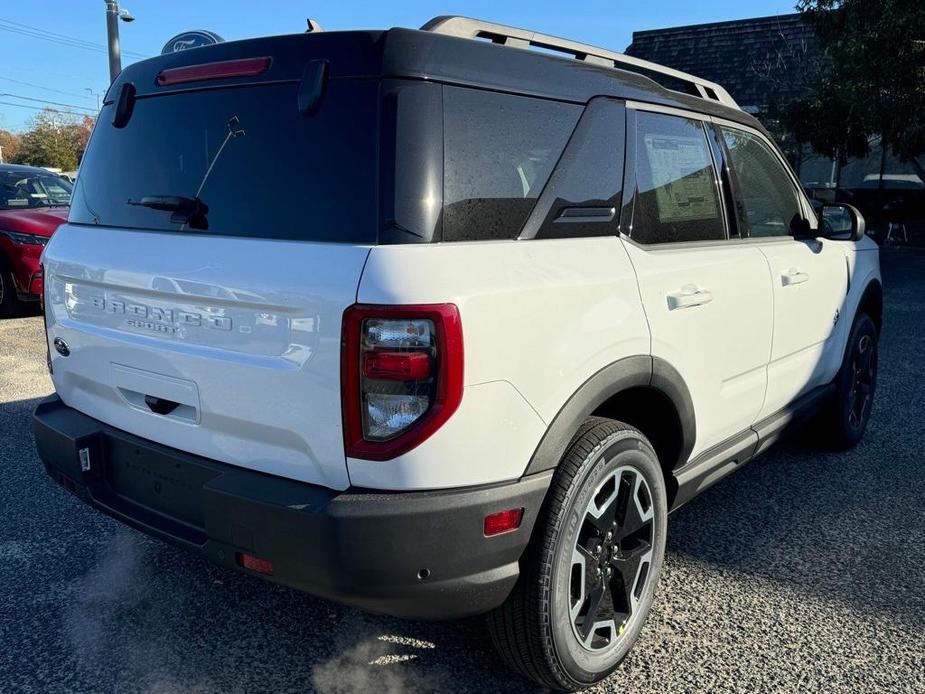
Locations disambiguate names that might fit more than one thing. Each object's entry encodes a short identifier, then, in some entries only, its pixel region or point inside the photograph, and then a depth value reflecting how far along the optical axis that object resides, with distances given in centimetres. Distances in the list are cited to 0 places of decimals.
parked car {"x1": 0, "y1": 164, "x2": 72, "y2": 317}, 841
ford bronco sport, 195
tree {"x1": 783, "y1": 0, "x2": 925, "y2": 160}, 1212
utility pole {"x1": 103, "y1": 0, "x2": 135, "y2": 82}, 1324
